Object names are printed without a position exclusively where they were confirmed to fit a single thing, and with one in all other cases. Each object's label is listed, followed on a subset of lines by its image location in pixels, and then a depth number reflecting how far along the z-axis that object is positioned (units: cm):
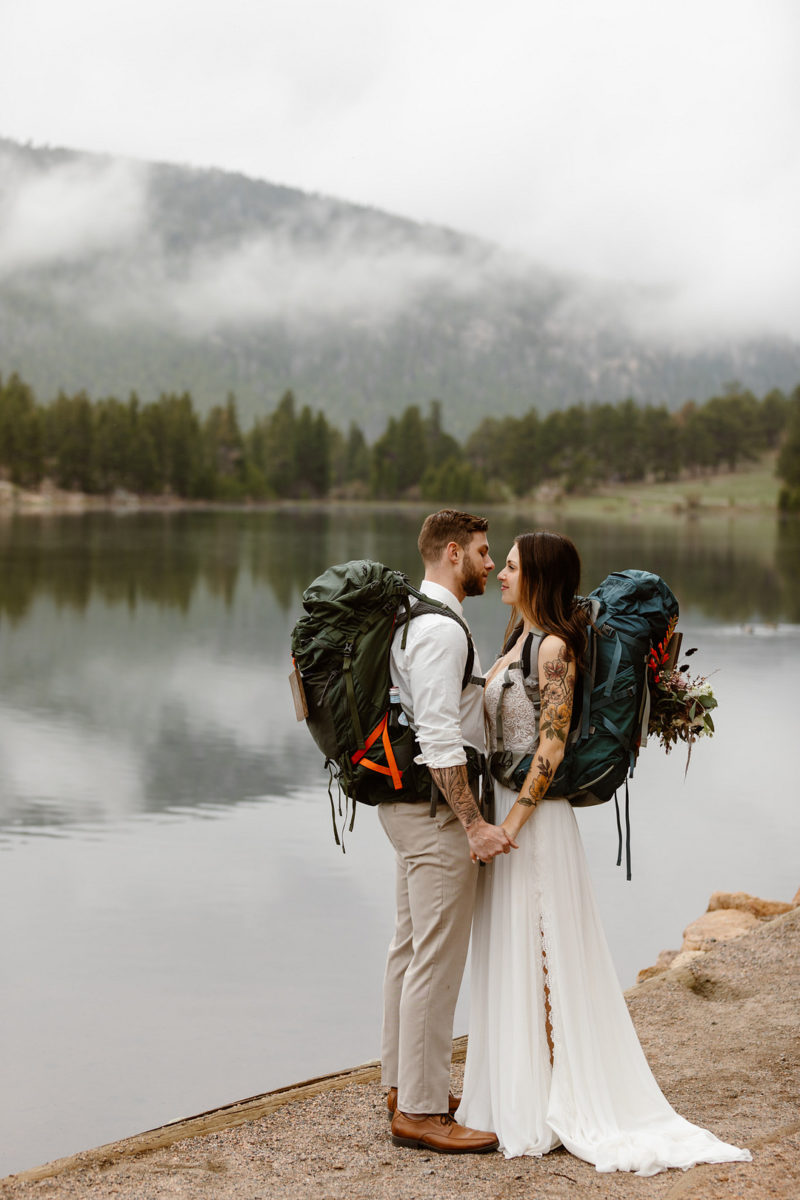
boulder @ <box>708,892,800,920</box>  823
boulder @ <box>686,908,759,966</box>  739
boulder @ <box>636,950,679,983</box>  732
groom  394
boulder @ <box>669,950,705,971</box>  678
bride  403
